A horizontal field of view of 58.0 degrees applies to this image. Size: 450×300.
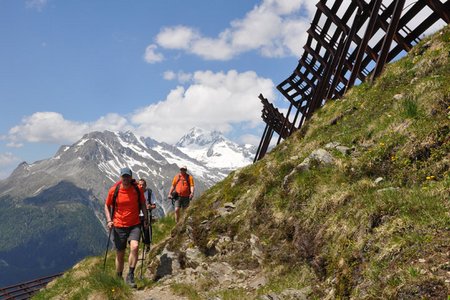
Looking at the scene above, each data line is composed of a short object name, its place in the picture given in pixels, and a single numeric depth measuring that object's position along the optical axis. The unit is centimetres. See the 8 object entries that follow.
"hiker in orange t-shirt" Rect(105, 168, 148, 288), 1022
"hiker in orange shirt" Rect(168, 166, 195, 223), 1731
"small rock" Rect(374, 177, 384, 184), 741
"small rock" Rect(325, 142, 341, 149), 964
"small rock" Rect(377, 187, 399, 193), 672
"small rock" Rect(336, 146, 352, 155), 915
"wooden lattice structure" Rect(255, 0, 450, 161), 1317
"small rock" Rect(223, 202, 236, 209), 1159
